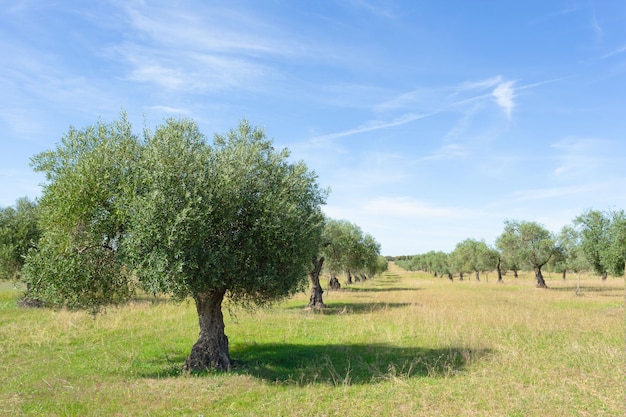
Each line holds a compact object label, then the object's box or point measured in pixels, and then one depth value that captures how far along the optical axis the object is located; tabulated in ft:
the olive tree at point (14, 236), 134.92
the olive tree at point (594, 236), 149.79
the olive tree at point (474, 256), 325.42
